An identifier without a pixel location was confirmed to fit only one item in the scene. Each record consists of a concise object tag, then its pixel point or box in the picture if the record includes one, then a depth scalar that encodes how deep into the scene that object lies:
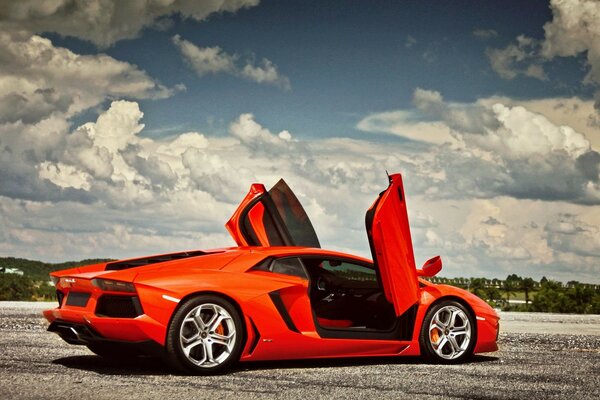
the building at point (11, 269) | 88.41
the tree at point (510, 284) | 42.71
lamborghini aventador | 7.17
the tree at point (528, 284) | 40.71
